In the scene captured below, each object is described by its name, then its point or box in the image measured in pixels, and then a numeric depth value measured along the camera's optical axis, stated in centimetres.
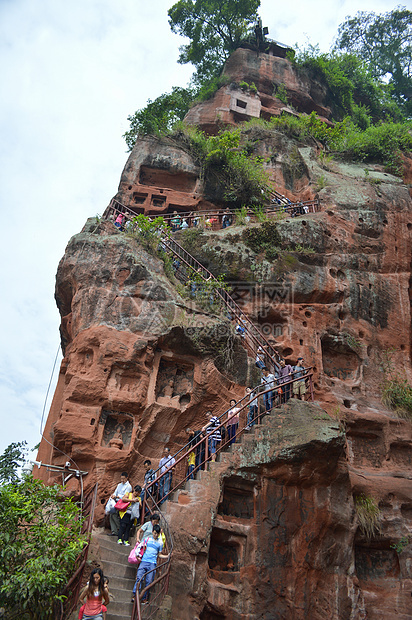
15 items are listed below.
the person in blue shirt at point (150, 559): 842
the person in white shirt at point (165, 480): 1086
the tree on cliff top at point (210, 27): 3038
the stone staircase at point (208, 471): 1012
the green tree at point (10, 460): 1730
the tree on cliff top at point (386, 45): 3466
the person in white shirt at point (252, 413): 1134
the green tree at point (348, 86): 3138
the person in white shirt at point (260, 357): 1433
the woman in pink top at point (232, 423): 1148
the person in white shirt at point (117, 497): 1031
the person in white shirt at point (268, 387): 1185
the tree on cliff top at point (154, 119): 2319
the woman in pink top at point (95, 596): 735
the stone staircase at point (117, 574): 845
